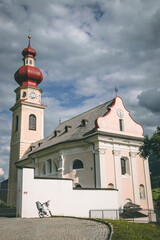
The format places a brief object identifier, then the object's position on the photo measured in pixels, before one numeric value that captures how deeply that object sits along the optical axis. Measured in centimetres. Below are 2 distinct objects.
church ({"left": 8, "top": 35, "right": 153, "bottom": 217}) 1802
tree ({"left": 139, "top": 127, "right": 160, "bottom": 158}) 1889
